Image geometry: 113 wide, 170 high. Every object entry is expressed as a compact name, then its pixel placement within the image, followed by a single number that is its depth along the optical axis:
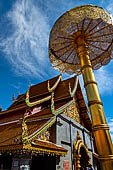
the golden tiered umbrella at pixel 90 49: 2.42
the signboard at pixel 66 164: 5.43
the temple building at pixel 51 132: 3.73
